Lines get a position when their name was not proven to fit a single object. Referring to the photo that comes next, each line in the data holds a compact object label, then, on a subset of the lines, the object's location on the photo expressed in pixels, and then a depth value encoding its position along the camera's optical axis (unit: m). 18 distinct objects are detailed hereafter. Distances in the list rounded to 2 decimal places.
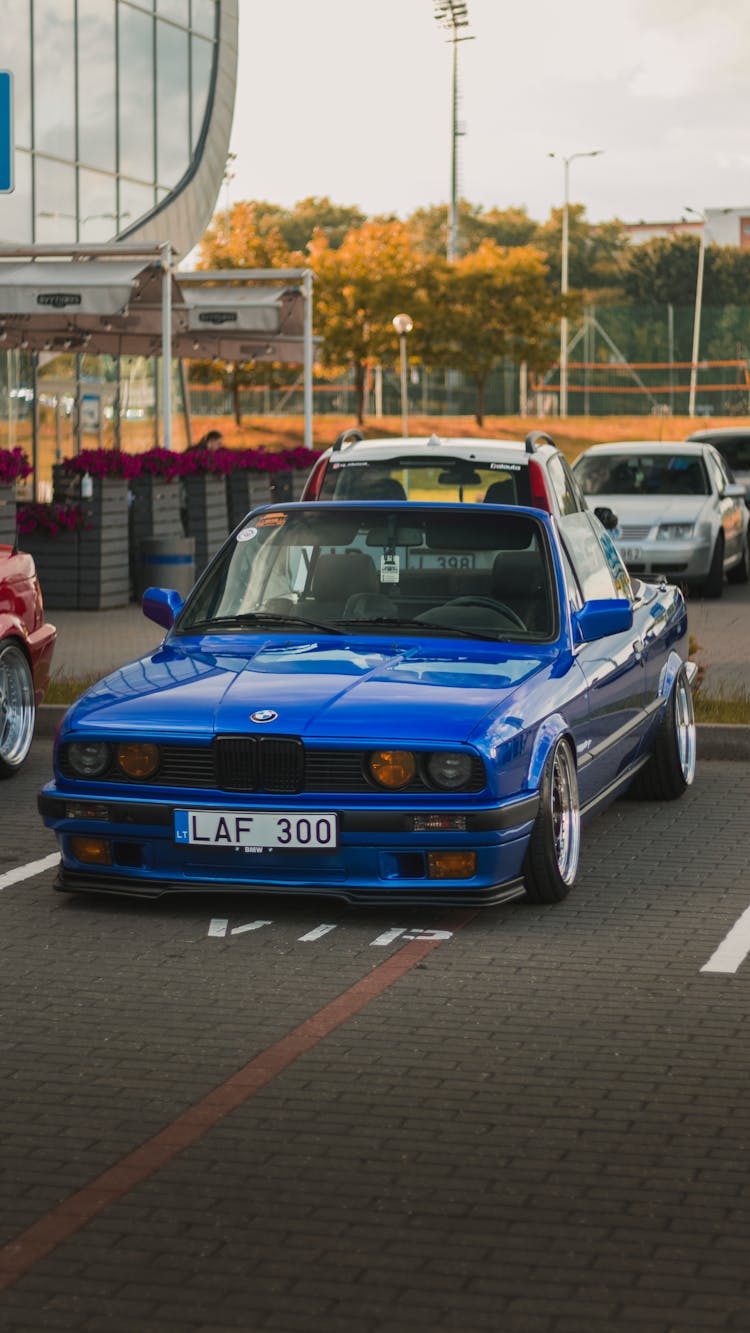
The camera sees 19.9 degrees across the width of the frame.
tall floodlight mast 90.38
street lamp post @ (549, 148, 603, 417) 78.88
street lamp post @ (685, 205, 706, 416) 76.44
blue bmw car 7.22
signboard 11.93
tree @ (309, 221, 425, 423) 72.25
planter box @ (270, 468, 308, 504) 25.16
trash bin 20.84
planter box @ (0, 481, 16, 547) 17.97
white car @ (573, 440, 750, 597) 21.94
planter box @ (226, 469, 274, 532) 24.41
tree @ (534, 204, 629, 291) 128.38
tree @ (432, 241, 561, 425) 73.56
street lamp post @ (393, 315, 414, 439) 53.78
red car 10.83
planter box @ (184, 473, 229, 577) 23.12
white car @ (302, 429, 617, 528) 11.38
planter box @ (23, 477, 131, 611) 20.14
